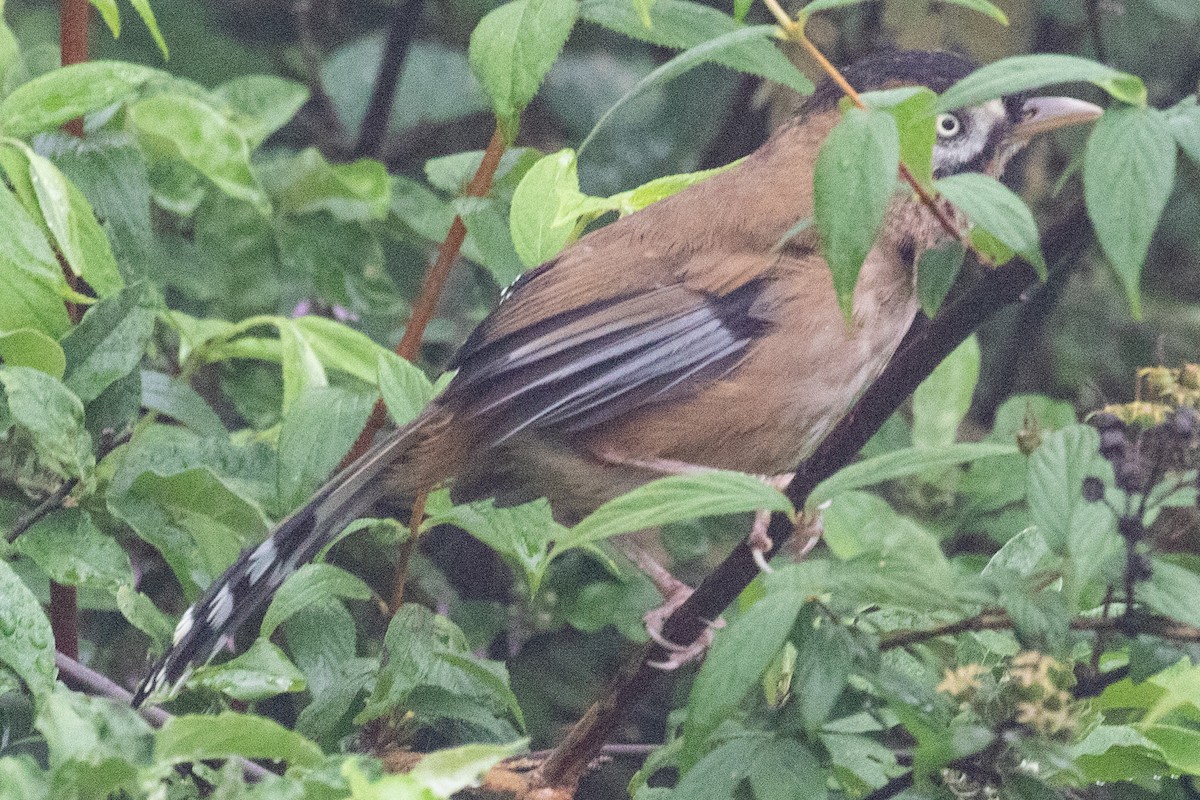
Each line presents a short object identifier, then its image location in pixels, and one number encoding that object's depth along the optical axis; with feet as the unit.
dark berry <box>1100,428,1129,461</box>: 11.39
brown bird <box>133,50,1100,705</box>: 18.48
